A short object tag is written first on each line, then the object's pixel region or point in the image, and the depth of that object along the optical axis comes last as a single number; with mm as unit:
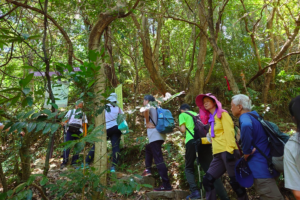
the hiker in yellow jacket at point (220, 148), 3557
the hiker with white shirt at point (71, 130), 5762
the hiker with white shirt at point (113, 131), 5363
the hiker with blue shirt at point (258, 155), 2846
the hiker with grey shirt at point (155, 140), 4766
